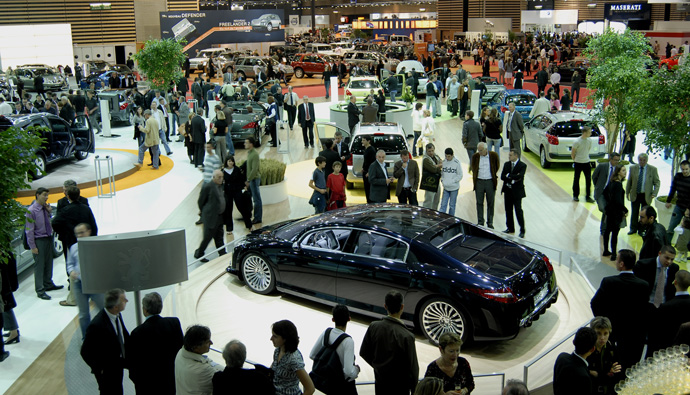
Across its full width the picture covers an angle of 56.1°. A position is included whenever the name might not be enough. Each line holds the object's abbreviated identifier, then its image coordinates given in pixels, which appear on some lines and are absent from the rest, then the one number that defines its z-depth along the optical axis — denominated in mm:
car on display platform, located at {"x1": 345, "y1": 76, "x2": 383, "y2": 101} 23688
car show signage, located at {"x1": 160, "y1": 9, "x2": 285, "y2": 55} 40188
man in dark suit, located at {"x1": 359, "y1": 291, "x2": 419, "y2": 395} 4988
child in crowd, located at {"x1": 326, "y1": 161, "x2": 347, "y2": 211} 10359
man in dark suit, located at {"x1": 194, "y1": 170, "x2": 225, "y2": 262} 9516
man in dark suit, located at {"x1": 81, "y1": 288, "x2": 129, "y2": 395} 5262
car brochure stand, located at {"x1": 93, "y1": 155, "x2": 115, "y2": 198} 13803
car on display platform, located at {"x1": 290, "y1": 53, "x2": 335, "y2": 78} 36250
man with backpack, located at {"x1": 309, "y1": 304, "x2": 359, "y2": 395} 4891
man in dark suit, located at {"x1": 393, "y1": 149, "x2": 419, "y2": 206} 10695
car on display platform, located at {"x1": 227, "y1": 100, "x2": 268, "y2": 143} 17984
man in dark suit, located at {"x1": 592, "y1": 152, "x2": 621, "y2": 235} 10078
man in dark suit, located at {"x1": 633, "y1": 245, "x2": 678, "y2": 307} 6781
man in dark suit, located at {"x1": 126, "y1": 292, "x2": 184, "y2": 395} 5188
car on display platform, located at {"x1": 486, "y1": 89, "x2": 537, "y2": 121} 19812
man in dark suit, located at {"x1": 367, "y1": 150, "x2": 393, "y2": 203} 10633
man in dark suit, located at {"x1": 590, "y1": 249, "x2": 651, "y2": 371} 6059
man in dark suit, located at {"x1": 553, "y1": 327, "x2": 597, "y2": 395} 4691
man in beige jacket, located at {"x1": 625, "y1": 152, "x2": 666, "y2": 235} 10320
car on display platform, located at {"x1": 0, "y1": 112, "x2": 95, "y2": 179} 14339
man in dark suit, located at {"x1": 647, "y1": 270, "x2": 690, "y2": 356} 5812
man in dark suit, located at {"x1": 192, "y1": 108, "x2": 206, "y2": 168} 15203
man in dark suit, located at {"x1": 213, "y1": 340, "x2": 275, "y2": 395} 4367
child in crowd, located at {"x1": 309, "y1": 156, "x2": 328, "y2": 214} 10523
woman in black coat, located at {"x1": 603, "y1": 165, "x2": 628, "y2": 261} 9492
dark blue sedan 6629
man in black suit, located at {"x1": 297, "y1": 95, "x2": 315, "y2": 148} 17684
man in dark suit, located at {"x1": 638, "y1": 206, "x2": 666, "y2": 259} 7609
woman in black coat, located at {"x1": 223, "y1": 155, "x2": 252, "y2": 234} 10773
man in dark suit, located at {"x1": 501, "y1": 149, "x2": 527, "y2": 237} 10462
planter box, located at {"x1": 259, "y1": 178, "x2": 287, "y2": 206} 12680
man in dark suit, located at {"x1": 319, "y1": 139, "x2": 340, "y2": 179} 11359
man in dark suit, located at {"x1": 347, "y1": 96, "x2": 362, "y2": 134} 17062
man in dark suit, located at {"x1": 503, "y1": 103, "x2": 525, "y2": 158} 15164
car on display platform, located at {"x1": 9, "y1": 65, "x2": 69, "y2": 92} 29953
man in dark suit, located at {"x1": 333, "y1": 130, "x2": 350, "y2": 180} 11545
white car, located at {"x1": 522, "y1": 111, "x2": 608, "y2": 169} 14969
